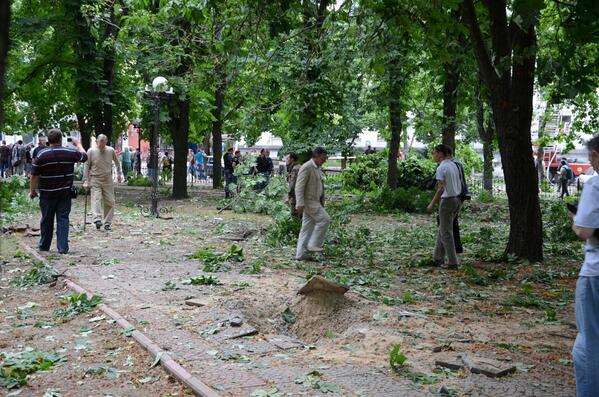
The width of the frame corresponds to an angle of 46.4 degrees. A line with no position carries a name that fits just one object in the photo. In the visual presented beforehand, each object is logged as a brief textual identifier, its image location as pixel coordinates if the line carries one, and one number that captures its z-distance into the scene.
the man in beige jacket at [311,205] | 11.70
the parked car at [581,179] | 32.88
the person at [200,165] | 43.34
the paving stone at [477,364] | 5.55
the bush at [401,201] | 21.86
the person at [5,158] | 39.94
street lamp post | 18.00
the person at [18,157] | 38.97
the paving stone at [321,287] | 8.05
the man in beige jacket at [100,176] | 14.88
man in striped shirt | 11.54
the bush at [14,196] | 14.24
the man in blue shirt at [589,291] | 4.34
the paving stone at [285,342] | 6.54
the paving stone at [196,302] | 8.04
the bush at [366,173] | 30.44
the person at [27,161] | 38.72
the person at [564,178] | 30.22
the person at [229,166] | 26.32
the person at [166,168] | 38.05
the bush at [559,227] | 15.40
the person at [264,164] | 25.52
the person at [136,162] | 44.41
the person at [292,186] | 14.12
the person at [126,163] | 41.75
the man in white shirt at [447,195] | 10.88
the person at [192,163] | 40.51
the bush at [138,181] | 35.00
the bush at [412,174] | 26.47
